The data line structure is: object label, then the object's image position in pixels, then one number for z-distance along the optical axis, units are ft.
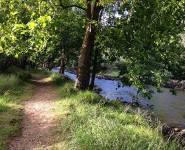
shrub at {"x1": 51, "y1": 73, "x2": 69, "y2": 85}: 42.32
